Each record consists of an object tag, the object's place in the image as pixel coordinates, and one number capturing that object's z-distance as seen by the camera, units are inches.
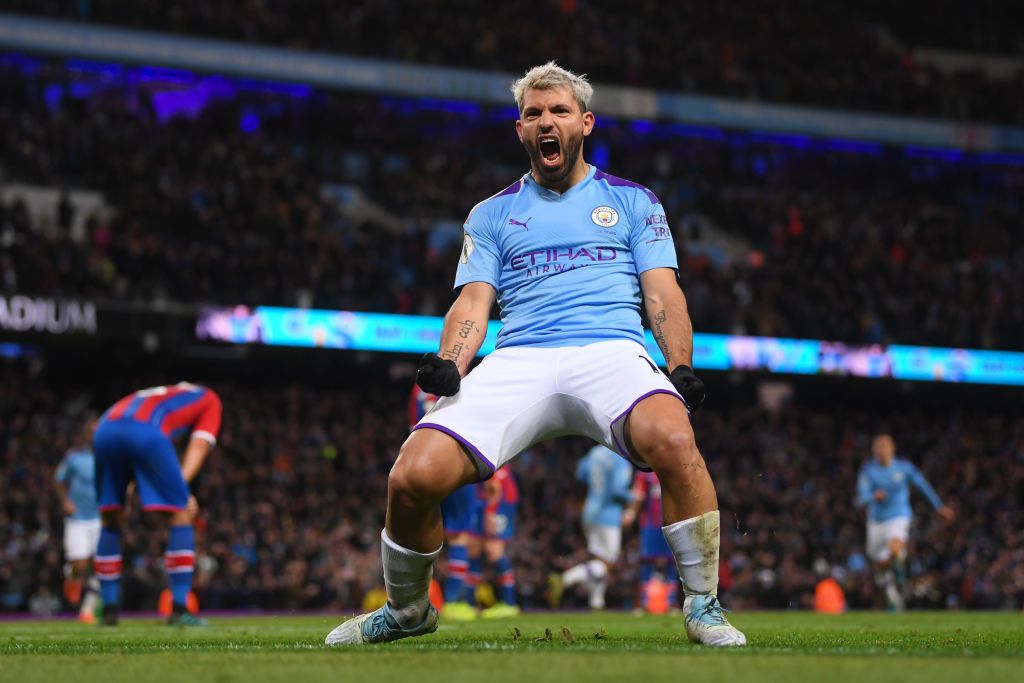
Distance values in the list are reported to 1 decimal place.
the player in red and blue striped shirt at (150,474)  420.2
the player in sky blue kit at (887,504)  700.0
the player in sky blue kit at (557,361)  212.4
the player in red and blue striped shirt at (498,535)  569.6
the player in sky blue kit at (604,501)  701.9
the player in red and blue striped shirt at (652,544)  623.8
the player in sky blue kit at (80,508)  619.5
